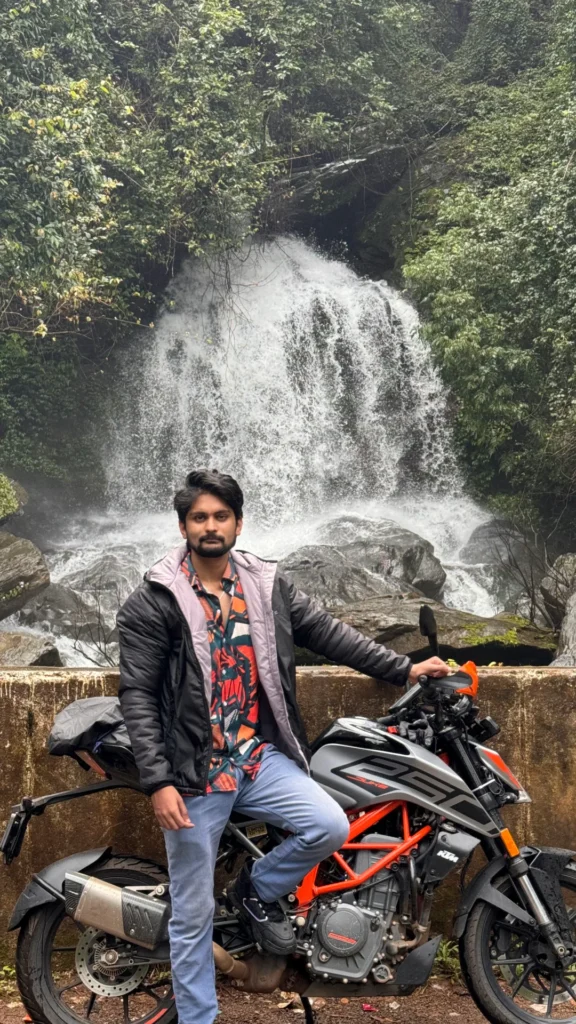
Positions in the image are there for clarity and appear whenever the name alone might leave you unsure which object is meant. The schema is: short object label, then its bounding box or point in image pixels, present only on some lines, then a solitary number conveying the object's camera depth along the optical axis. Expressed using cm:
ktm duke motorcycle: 301
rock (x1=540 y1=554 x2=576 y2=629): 1164
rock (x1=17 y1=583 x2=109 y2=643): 1468
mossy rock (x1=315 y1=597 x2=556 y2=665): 1066
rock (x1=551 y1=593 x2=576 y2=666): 995
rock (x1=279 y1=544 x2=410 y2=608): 1384
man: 281
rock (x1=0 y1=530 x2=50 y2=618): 1400
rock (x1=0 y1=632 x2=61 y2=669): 1138
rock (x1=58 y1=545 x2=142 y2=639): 1523
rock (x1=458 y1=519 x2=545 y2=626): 1511
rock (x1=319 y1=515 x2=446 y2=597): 1480
